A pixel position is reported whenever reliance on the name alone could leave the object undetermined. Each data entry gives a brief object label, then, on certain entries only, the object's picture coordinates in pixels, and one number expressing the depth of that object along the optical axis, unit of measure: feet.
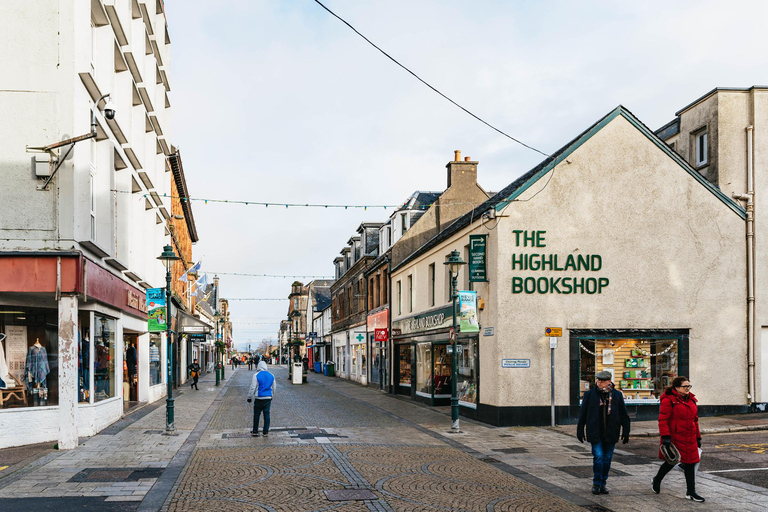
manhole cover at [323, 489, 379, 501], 30.83
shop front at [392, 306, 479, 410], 68.30
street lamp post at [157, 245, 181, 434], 54.08
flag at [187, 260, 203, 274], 112.06
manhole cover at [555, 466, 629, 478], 37.63
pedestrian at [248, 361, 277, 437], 52.11
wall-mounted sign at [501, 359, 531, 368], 58.75
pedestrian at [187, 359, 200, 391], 117.12
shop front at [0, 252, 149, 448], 44.32
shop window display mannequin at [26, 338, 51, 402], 46.68
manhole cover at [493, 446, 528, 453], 45.73
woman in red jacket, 30.45
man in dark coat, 32.04
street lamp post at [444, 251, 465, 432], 56.08
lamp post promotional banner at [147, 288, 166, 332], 66.95
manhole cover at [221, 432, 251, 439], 52.42
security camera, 43.04
